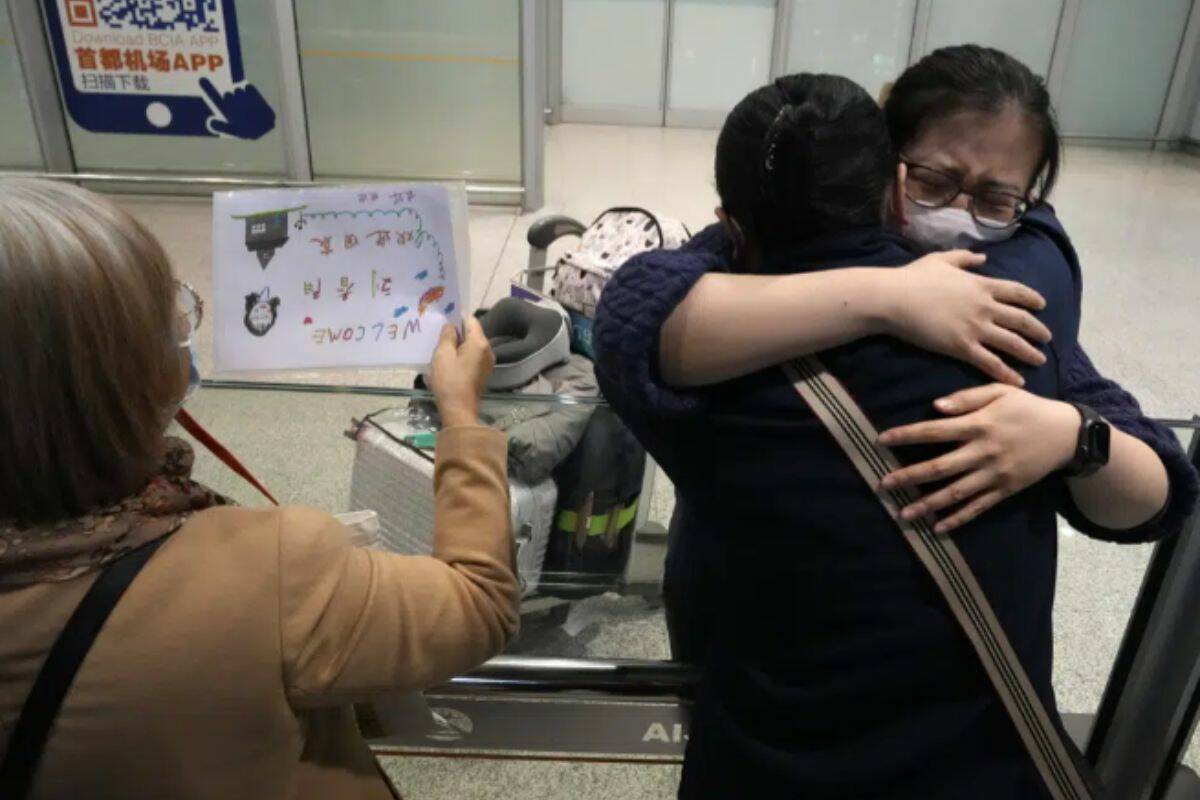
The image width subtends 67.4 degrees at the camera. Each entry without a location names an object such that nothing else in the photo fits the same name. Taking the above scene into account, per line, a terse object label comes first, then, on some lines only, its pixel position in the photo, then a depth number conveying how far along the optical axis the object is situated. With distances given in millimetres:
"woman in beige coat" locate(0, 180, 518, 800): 576
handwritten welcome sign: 1020
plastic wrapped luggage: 1347
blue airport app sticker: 4656
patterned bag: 1838
